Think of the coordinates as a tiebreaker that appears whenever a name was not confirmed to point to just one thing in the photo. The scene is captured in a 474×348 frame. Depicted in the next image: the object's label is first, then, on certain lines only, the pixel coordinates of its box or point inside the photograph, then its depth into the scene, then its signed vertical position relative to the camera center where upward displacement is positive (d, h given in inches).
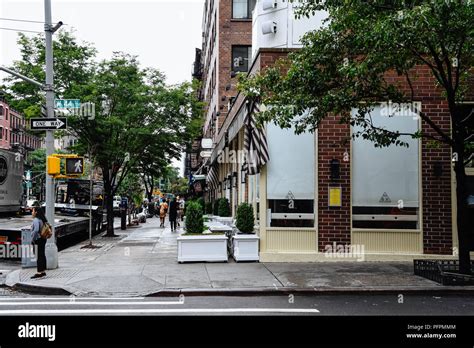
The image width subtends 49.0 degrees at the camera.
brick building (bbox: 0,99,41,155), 2699.3 +325.2
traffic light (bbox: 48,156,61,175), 510.3 +25.9
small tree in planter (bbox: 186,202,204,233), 569.3 -29.7
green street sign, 528.4 +89.5
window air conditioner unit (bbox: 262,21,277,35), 573.6 +181.5
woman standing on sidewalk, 468.8 -42.6
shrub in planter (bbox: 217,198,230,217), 866.8 -28.3
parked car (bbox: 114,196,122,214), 2047.5 -58.9
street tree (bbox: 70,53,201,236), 899.4 +133.4
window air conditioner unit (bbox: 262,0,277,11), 586.9 +212.3
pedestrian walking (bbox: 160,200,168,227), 1289.4 -53.9
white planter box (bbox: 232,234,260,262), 549.0 -59.3
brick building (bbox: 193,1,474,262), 555.8 -1.0
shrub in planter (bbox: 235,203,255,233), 563.8 -32.4
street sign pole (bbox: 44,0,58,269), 512.5 +58.0
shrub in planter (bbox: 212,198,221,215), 989.5 -33.2
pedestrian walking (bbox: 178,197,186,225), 1678.4 -59.2
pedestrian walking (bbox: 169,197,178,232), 1107.3 -45.5
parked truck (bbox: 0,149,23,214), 729.6 +14.9
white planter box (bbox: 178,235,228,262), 542.9 -60.3
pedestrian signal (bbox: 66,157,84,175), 536.1 +26.3
